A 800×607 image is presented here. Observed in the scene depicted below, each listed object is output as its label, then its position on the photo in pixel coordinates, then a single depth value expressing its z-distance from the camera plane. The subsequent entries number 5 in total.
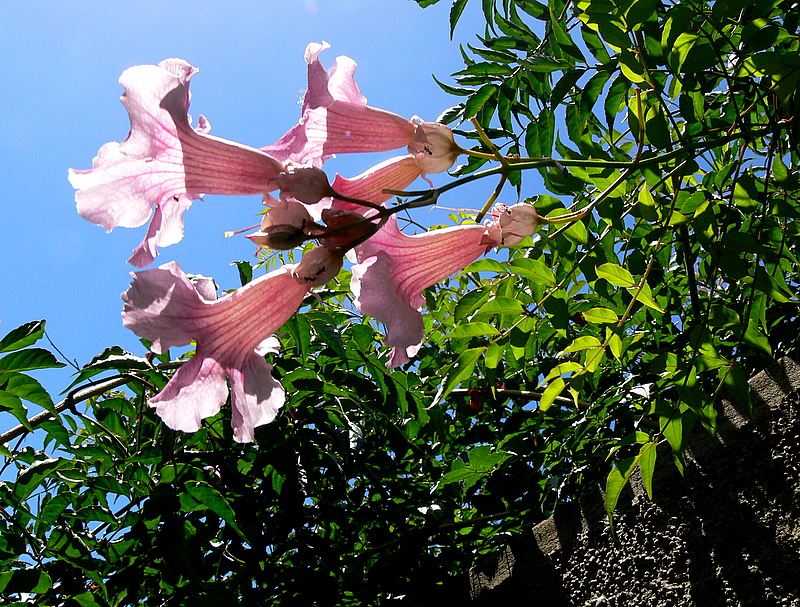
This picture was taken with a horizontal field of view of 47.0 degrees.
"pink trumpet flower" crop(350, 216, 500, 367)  0.29
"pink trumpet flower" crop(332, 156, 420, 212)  0.30
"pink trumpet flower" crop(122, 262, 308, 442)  0.27
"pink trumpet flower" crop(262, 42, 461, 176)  0.29
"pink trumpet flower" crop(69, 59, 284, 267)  0.28
